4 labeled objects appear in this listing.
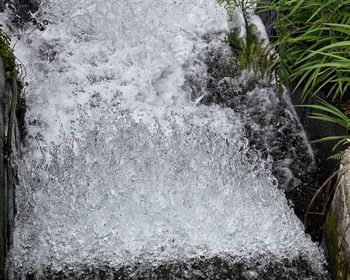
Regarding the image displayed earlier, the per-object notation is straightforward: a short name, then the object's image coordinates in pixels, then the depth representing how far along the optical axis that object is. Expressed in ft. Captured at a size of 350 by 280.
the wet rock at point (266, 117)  23.54
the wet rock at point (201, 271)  19.44
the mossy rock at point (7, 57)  22.72
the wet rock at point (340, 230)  18.25
